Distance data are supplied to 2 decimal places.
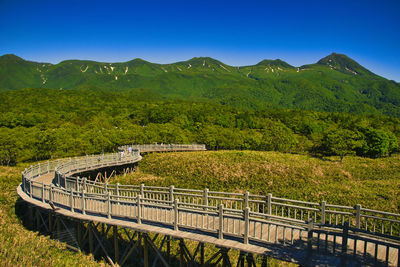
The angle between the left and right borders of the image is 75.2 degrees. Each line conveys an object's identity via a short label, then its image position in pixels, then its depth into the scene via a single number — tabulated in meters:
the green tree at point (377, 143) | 61.38
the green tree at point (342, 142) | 54.09
